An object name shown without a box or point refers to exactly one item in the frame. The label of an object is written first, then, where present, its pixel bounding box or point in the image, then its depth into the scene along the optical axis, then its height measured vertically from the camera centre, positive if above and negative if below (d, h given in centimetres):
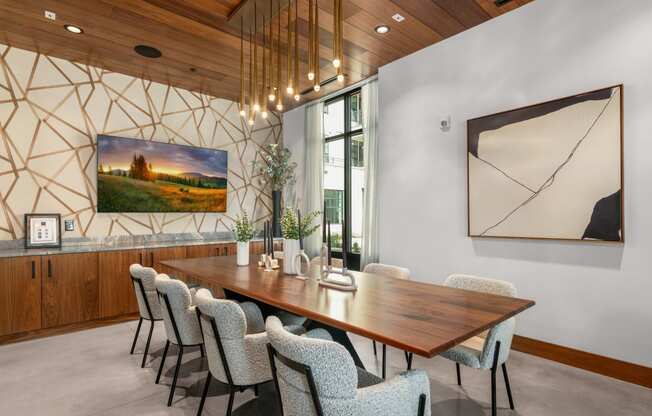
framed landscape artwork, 457 +49
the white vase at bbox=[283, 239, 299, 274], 271 -33
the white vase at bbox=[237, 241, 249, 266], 317 -37
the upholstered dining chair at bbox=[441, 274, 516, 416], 202 -84
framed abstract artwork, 277 +36
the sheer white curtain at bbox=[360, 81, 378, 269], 477 +48
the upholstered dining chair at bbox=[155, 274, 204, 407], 228 -68
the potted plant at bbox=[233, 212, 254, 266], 314 -30
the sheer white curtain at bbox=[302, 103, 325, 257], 587 +75
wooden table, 140 -49
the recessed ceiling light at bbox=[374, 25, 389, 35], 360 +187
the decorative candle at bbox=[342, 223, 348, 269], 233 -21
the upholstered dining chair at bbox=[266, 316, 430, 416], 122 -65
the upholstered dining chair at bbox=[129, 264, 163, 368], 276 -66
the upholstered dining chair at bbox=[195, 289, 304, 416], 183 -71
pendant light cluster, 232 +138
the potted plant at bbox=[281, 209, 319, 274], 271 -22
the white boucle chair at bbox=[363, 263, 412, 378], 281 -52
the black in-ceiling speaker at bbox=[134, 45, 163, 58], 403 +187
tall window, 532 +67
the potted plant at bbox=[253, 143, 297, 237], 600 +71
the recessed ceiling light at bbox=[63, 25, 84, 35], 356 +186
